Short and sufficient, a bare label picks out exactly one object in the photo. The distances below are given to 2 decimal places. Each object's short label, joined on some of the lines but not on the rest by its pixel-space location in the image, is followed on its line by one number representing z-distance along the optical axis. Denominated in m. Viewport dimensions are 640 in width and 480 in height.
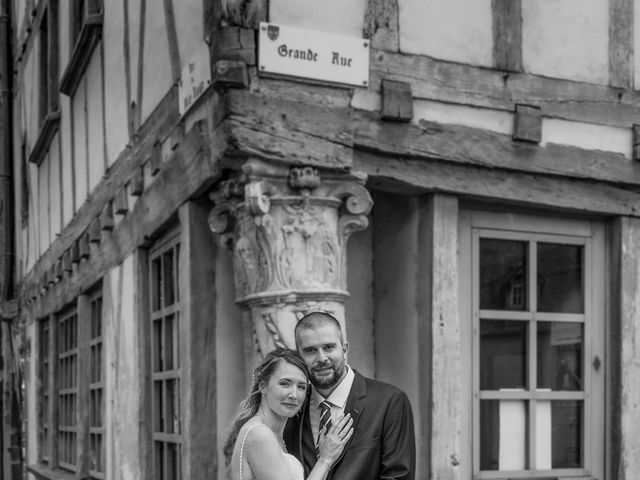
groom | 3.79
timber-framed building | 5.07
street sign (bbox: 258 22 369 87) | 5.07
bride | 3.59
